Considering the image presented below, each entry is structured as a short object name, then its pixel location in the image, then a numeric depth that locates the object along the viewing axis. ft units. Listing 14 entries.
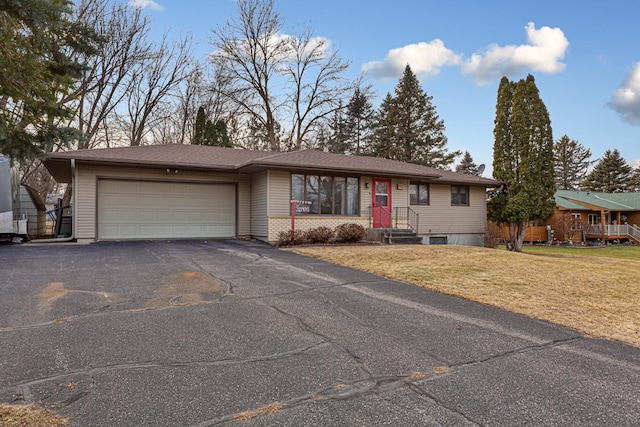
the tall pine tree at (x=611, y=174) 154.10
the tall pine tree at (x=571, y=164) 176.65
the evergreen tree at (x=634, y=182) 156.87
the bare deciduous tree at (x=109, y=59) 59.26
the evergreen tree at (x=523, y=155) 58.95
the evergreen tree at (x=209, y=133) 75.66
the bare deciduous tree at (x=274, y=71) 82.43
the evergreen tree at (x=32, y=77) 19.89
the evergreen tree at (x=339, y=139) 113.39
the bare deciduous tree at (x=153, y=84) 68.95
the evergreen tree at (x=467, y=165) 166.71
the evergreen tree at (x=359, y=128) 119.24
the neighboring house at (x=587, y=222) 88.28
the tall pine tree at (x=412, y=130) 112.68
